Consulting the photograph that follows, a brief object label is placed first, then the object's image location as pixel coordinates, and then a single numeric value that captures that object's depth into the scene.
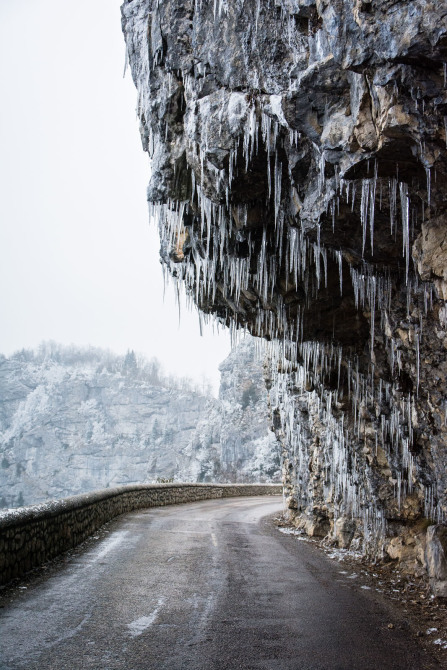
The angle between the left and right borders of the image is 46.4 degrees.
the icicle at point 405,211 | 5.10
